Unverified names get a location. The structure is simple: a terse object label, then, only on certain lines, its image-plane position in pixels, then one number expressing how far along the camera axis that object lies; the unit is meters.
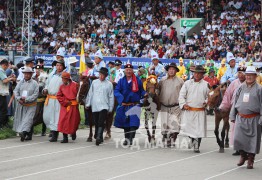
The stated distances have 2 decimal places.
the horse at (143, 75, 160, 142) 15.99
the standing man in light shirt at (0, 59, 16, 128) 17.62
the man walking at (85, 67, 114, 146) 16.11
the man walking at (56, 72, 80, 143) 16.39
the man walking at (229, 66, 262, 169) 12.89
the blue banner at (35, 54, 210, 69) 31.72
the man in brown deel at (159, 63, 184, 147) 15.97
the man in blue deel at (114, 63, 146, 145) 15.90
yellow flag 19.31
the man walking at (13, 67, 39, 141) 16.75
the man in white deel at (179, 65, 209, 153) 15.09
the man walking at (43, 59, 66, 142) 16.73
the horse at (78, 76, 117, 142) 16.72
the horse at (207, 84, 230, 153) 15.16
